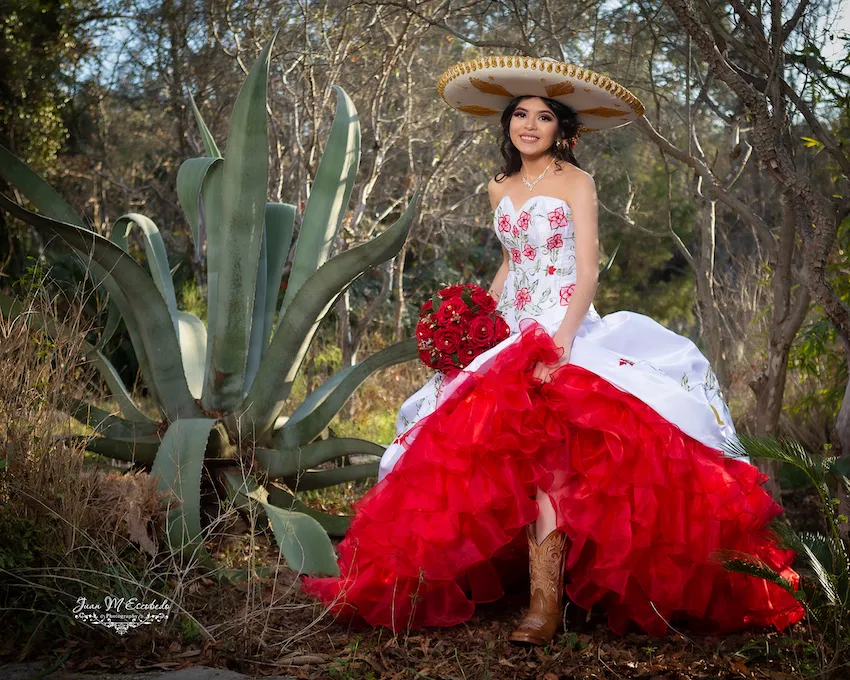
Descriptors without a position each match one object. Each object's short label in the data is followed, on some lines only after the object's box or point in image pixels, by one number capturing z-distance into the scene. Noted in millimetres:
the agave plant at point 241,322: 3426
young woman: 2643
